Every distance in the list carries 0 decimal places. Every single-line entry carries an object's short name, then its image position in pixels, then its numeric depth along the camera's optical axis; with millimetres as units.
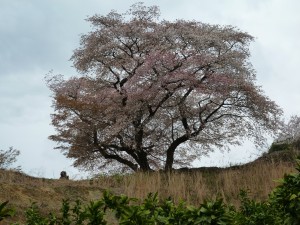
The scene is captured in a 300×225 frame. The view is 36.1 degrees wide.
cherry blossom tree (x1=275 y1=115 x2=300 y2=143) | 21803
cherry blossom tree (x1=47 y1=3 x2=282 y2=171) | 18562
